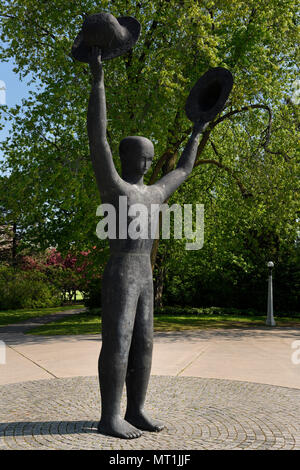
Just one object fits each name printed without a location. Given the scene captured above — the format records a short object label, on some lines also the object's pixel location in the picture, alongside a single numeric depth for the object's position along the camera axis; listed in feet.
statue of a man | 13.05
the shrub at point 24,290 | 73.36
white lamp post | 50.70
